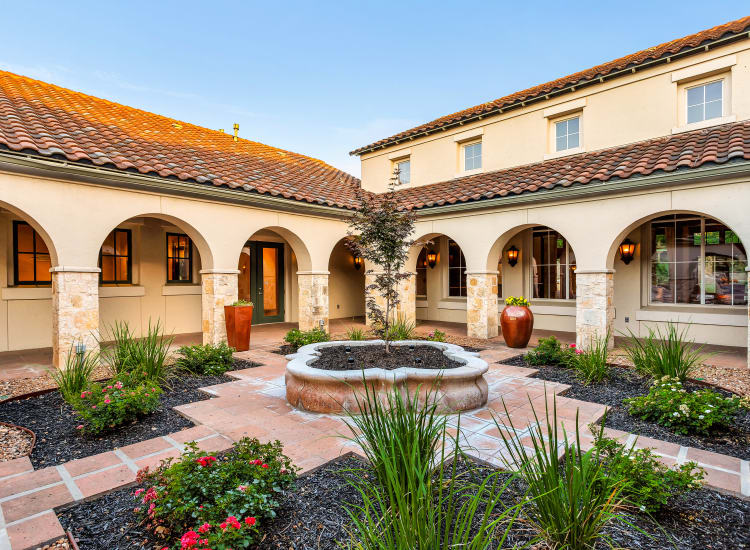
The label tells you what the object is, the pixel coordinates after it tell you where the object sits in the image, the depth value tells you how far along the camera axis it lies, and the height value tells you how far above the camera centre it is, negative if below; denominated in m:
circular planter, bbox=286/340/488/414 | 4.49 -1.34
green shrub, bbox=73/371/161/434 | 3.99 -1.37
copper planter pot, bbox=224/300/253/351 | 8.34 -1.06
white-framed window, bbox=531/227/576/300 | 10.92 +0.13
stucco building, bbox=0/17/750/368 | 6.80 +1.39
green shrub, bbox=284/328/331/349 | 8.24 -1.37
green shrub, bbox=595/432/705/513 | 2.52 -1.39
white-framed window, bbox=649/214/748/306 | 8.57 +0.15
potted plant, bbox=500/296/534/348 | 8.51 -1.12
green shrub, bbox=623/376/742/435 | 3.95 -1.47
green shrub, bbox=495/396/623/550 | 2.07 -1.27
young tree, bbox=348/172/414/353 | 5.55 +0.51
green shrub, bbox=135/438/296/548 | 2.27 -1.38
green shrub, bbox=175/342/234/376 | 6.57 -1.47
